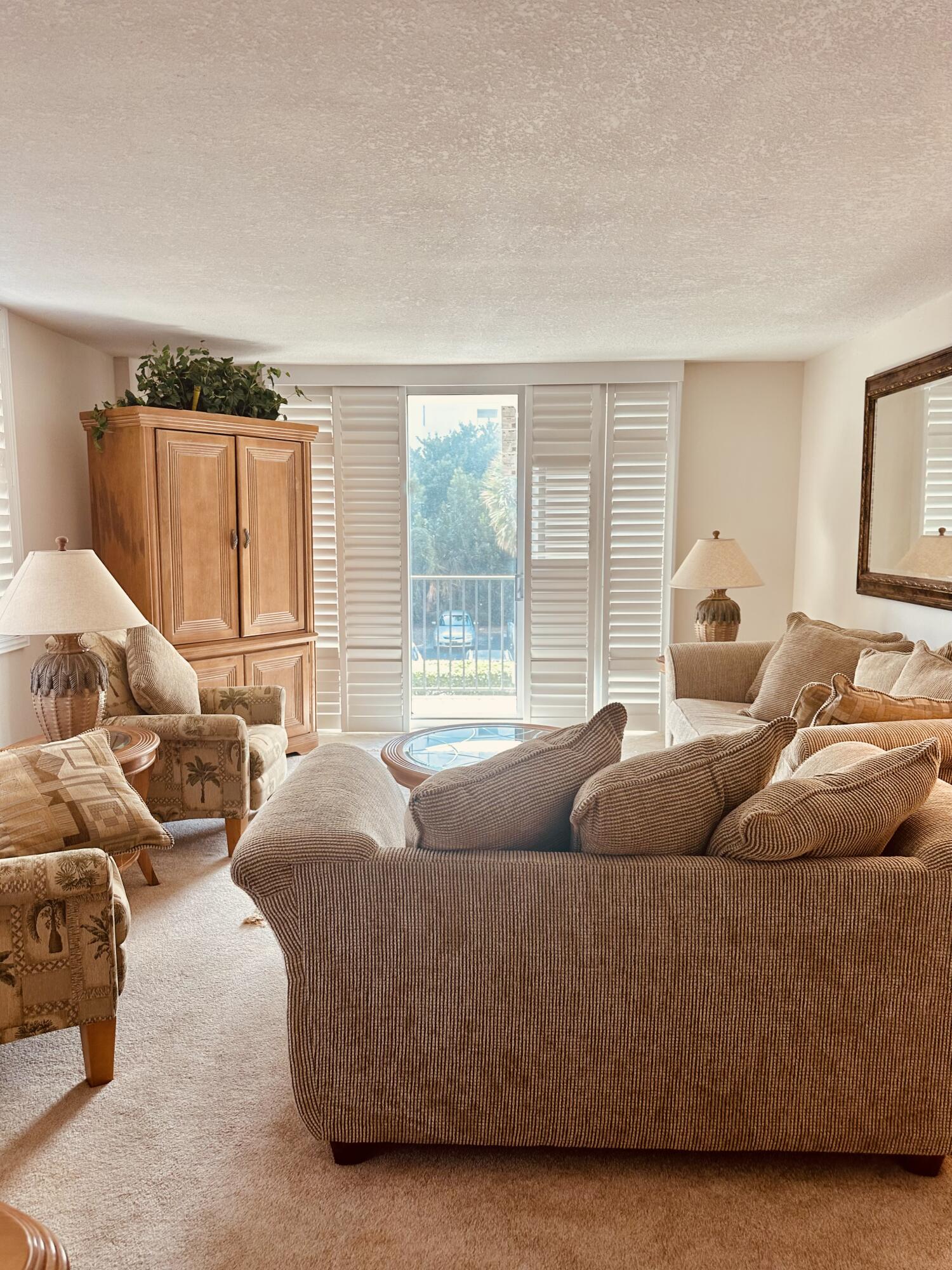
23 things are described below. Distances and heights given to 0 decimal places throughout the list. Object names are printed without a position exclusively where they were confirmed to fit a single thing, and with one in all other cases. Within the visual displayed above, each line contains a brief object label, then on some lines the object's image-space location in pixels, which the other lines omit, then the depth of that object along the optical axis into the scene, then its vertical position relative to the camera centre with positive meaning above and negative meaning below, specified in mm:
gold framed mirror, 3617 +283
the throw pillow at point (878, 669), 3295 -457
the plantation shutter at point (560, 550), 5508 -21
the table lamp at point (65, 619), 2887 -251
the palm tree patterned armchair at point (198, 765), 3480 -871
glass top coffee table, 3229 -810
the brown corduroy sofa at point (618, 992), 1673 -850
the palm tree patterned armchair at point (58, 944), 1933 -884
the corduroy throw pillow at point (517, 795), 1739 -497
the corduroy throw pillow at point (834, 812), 1675 -504
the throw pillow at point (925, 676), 2898 -427
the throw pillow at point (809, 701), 2984 -515
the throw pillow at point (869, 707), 2674 -481
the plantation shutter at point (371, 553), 5586 -49
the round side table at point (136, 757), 2902 -711
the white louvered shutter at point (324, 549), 5613 -23
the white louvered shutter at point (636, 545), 5473 +15
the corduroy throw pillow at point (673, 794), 1699 -479
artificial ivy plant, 4586 +837
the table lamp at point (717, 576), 4660 -146
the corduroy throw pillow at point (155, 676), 3570 -538
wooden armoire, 4410 +41
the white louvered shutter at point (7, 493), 4047 +230
